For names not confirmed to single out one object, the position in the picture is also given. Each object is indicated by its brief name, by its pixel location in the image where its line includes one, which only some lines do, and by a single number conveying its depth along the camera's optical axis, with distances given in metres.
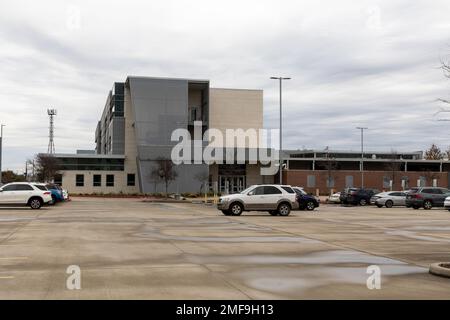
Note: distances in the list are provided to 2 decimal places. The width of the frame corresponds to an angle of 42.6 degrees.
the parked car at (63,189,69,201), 48.28
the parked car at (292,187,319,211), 38.03
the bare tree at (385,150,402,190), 81.57
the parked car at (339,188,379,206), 48.94
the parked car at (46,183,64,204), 42.42
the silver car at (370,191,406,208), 46.53
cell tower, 105.15
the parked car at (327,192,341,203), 52.58
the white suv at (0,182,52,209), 33.81
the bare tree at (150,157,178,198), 63.41
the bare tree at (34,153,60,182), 64.94
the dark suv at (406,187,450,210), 41.69
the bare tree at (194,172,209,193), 68.88
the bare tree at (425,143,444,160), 119.25
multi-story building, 71.31
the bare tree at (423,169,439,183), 85.12
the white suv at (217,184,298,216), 29.06
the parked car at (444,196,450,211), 37.02
